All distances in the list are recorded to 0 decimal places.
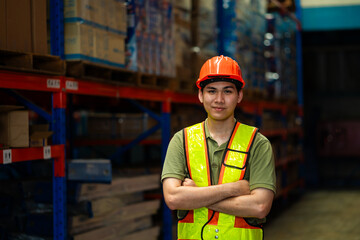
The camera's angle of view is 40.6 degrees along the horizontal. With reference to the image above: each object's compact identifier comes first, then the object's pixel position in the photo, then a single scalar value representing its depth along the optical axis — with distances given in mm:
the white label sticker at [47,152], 3937
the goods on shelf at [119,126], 6762
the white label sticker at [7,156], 3508
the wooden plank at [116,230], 4645
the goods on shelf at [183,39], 6113
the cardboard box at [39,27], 3846
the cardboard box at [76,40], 4246
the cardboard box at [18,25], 3619
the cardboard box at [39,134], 3887
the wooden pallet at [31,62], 3666
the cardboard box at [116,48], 4773
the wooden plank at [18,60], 3703
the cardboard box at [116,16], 4758
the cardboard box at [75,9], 4270
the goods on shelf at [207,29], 6736
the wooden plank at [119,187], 4657
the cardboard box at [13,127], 3672
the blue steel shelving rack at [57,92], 3738
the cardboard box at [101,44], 4516
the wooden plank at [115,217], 4547
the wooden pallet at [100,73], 4273
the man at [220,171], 2594
